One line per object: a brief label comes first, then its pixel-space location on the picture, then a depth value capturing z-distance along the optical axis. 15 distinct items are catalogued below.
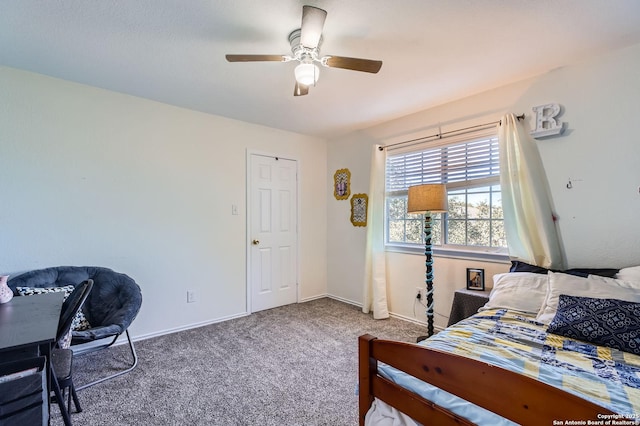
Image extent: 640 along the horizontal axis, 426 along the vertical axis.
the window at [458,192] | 2.82
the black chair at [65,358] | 1.48
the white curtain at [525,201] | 2.38
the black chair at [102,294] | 2.25
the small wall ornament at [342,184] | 4.16
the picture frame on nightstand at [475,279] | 2.73
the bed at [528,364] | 0.84
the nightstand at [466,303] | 2.41
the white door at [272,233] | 3.78
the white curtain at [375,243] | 3.55
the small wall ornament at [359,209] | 3.92
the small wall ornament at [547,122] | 2.36
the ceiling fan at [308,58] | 1.71
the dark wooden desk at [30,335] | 1.18
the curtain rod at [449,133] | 2.70
